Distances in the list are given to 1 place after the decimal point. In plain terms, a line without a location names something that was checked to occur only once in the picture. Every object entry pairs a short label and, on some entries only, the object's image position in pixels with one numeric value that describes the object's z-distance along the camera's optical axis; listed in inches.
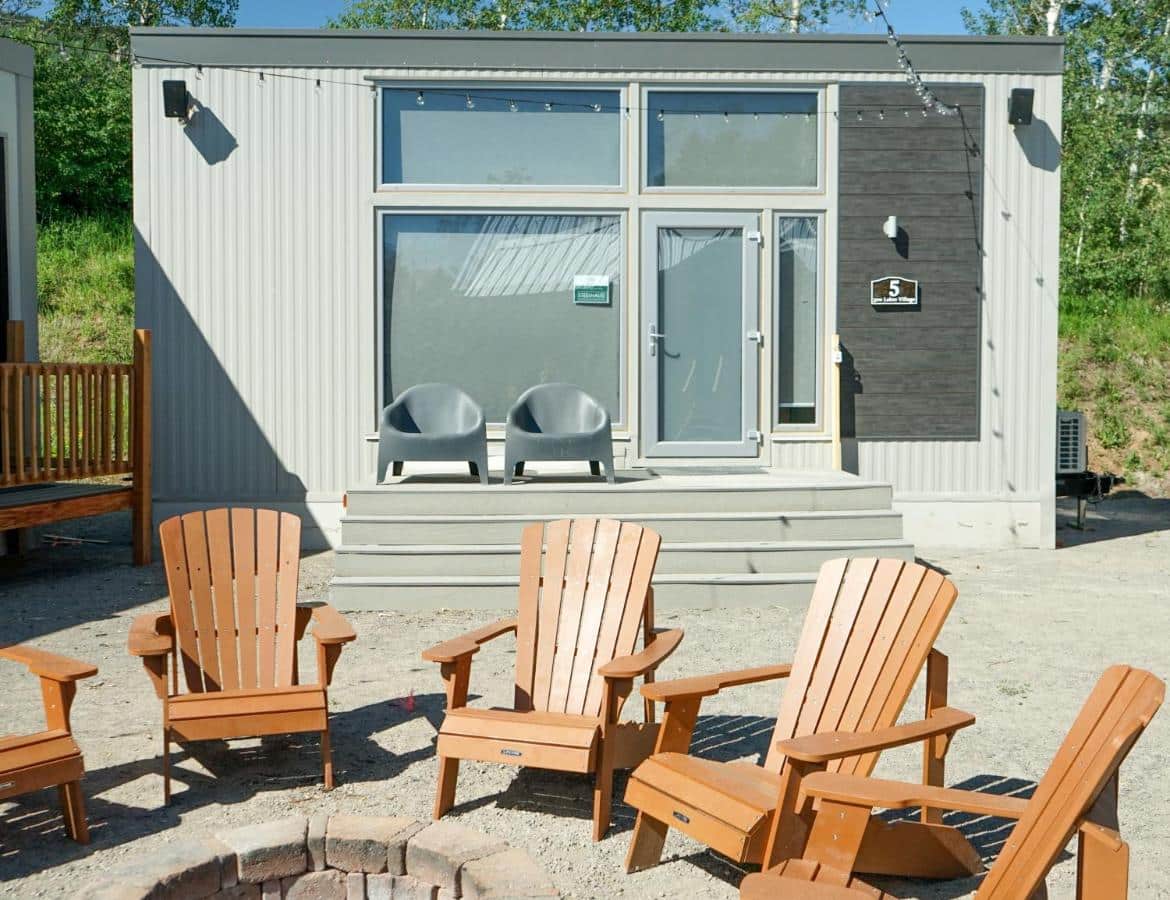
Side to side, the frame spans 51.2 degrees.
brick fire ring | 115.3
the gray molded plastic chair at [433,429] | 290.8
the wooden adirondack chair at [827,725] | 112.6
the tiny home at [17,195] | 331.3
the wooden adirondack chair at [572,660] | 137.1
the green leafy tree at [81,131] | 751.7
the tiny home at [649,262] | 339.6
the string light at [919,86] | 338.0
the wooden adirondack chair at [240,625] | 147.3
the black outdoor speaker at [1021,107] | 339.6
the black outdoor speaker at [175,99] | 329.1
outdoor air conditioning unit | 378.3
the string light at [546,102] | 335.6
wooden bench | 284.2
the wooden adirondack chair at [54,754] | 126.7
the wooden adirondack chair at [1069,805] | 83.0
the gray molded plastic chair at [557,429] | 291.9
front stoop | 265.9
